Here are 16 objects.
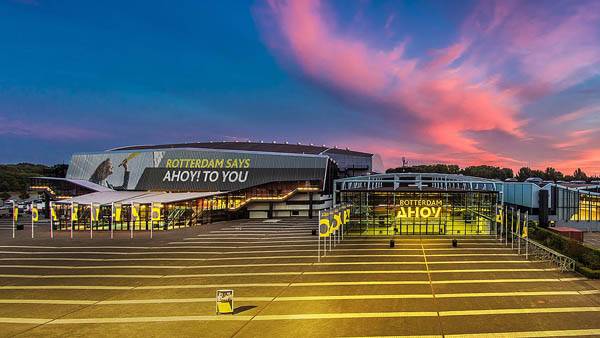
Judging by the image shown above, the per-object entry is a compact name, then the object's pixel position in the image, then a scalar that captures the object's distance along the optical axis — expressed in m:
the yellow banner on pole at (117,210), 46.46
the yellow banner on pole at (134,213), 44.97
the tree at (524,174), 163.93
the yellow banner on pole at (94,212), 44.15
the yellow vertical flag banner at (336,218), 33.28
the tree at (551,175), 167.24
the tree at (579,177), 171.02
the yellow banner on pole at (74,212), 45.84
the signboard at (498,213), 38.36
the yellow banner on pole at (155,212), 47.20
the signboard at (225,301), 16.75
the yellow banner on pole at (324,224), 30.55
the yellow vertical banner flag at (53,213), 44.72
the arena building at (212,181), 64.31
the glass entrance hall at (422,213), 43.09
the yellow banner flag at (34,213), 43.19
